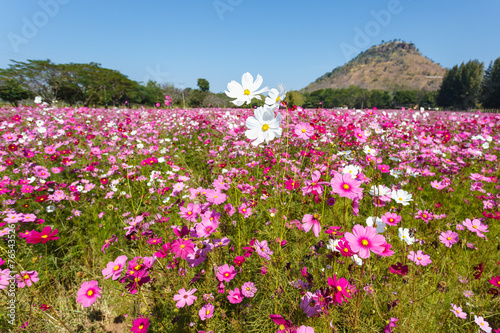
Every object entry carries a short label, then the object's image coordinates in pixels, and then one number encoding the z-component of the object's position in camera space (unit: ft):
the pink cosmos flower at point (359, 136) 4.52
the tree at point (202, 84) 248.93
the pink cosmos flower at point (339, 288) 2.64
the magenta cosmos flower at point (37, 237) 3.32
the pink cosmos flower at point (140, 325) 3.21
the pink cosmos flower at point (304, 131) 4.32
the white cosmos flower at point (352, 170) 4.70
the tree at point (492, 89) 120.29
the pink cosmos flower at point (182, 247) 3.34
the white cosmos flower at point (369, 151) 6.30
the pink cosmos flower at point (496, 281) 3.86
